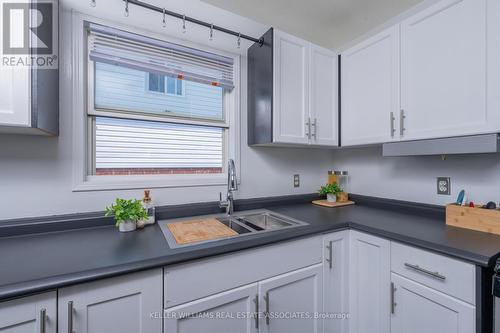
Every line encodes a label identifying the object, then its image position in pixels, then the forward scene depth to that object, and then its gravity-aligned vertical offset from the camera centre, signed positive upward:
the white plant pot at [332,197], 2.02 -0.29
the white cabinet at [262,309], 0.94 -0.69
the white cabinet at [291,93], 1.55 +0.55
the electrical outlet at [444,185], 1.48 -0.13
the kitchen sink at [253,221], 1.31 -0.38
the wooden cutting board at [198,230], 1.08 -0.35
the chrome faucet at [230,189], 1.56 -0.17
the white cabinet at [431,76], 1.08 +0.53
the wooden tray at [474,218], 1.12 -0.28
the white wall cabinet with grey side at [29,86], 0.87 +0.33
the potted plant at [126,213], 1.17 -0.25
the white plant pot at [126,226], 1.19 -0.33
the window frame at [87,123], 1.26 +0.25
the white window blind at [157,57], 1.32 +0.73
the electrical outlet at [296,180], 2.04 -0.14
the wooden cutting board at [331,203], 1.92 -0.33
